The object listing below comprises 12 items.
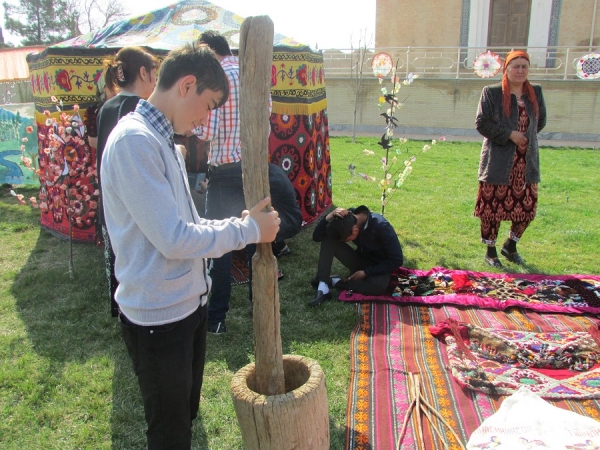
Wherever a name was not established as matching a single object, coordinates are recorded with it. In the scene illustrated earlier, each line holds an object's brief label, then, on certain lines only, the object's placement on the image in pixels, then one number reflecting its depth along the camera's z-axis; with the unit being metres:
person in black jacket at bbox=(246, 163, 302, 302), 3.67
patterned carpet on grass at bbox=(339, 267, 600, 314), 3.83
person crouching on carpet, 3.96
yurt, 4.89
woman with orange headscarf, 4.38
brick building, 14.75
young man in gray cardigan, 1.49
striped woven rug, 2.51
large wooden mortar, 1.91
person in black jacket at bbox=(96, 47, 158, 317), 2.78
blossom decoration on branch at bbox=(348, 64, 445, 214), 5.09
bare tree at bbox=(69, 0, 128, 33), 27.83
